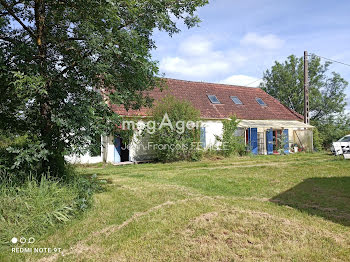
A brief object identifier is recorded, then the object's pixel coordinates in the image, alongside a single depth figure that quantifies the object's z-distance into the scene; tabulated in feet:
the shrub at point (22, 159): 16.96
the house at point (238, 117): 53.78
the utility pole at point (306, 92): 67.39
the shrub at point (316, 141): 73.90
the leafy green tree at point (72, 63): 18.11
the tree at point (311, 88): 97.04
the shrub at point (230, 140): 55.01
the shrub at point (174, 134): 49.15
